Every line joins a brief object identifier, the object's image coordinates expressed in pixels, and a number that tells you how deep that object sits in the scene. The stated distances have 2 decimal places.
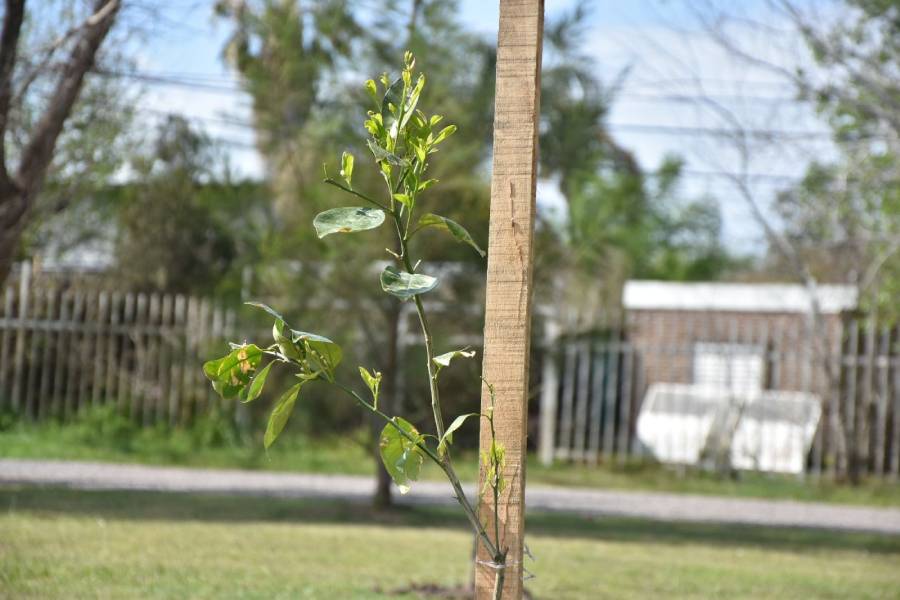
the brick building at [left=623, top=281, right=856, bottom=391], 19.06
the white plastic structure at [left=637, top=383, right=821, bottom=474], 15.70
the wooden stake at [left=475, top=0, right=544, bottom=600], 2.78
